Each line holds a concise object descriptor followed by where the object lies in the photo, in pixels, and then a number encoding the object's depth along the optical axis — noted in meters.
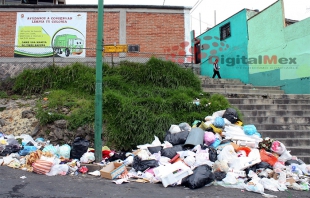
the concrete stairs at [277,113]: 6.35
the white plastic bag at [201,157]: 4.86
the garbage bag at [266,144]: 5.55
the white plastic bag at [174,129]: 6.05
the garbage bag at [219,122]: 6.21
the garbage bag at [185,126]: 6.15
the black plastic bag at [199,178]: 4.10
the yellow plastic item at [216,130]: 6.06
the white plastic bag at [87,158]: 5.24
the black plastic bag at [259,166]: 4.82
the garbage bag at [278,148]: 5.43
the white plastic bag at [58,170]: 4.65
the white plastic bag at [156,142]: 5.75
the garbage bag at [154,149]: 5.48
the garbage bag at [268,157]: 5.05
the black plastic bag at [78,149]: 5.50
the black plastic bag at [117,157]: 5.40
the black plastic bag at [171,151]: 5.30
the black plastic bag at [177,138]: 5.72
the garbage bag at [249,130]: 5.98
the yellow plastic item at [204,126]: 6.10
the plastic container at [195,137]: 5.49
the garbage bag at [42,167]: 4.62
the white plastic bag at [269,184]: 4.20
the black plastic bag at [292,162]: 5.23
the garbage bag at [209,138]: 5.68
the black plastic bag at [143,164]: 4.88
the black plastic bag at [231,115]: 6.48
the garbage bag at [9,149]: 5.57
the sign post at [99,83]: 5.09
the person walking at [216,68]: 13.17
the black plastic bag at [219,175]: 4.51
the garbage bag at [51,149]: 5.45
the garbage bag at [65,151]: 5.45
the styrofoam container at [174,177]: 4.23
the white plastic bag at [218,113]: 6.72
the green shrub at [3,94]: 7.98
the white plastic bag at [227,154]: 4.93
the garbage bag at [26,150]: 5.48
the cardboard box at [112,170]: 4.47
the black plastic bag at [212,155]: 5.12
